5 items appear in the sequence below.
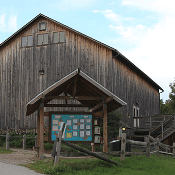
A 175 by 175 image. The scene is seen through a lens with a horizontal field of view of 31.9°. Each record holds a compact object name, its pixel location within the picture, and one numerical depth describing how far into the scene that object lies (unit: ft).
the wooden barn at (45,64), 74.72
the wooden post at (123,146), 38.93
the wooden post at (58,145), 32.63
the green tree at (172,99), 144.05
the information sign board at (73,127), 42.50
